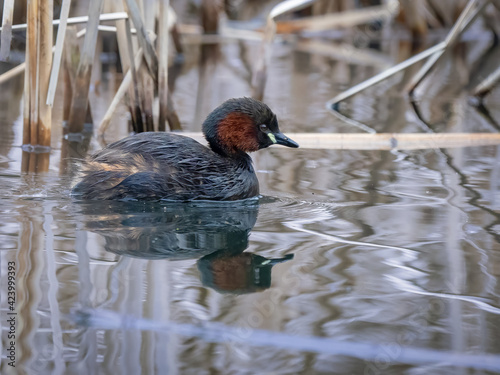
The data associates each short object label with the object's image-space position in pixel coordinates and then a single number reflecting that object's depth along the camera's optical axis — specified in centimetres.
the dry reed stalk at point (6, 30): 986
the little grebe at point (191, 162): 917
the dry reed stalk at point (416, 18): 2741
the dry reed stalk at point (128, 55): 1211
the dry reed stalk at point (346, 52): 2380
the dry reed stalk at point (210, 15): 2598
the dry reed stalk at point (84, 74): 1122
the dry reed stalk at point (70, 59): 1303
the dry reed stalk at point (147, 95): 1236
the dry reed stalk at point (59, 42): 1054
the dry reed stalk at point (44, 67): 1077
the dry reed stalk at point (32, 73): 1077
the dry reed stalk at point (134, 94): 1206
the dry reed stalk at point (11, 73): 1234
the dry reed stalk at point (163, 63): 1199
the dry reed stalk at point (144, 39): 1133
